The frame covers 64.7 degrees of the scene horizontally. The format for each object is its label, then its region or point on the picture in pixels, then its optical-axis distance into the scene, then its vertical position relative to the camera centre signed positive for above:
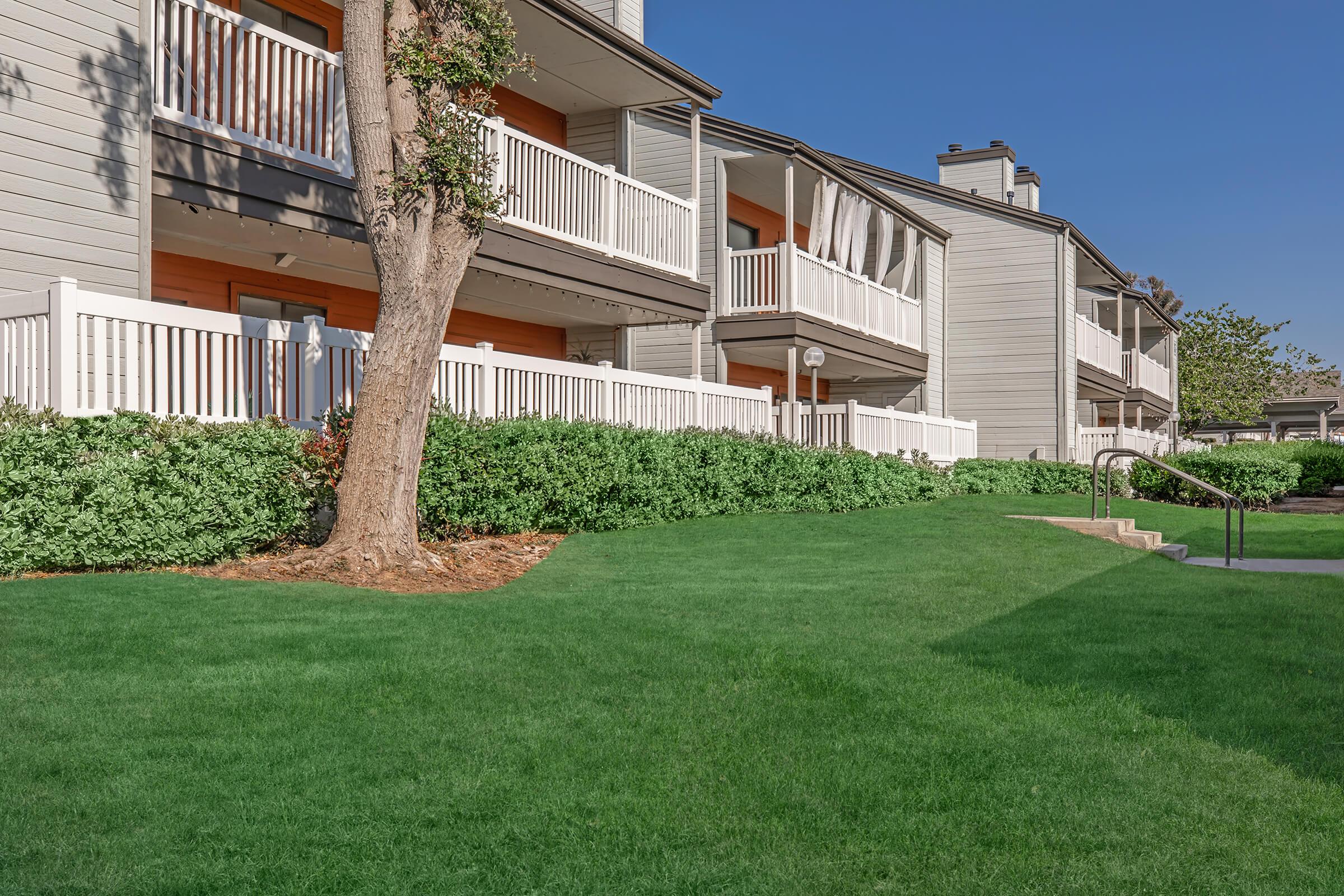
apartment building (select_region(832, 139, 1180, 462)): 27.12 +3.33
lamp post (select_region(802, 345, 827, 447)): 17.86 +1.53
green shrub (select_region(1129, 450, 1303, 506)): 23.95 -0.65
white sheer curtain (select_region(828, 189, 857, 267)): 21.86 +4.62
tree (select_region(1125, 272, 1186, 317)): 80.56 +12.26
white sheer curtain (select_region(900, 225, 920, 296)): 25.17 +4.47
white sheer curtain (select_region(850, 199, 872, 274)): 22.72 +4.59
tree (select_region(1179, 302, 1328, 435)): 45.03 +3.54
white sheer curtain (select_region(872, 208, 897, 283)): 23.67 +4.72
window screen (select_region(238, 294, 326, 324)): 14.27 +1.90
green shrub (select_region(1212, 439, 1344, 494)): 27.72 -0.37
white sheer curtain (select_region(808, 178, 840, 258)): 20.56 +4.57
